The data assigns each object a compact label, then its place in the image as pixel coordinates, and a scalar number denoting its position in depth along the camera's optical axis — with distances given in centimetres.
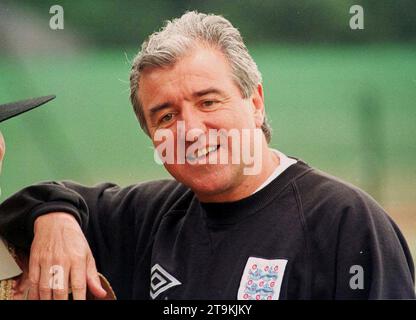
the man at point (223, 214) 433
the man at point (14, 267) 454
